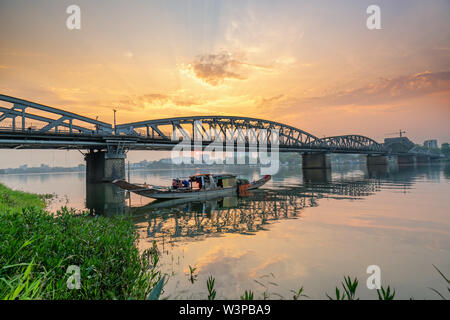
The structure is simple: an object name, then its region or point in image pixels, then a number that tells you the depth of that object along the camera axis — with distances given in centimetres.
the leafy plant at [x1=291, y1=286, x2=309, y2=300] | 767
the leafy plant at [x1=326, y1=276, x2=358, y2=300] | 524
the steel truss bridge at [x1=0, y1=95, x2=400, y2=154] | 4044
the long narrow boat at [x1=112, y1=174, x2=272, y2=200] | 2788
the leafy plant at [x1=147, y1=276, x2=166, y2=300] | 500
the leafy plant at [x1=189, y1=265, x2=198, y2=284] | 880
